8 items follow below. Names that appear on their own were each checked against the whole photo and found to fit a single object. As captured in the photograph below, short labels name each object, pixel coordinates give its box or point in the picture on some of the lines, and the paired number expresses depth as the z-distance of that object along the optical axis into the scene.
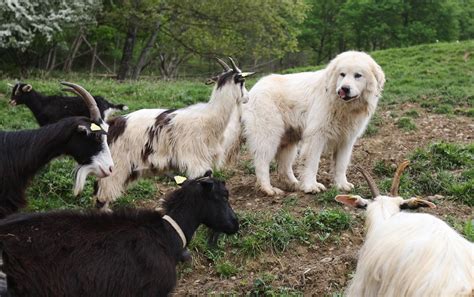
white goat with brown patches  5.98
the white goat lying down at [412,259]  2.67
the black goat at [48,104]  8.80
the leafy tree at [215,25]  20.36
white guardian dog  6.54
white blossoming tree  13.86
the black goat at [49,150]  4.69
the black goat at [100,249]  3.50
